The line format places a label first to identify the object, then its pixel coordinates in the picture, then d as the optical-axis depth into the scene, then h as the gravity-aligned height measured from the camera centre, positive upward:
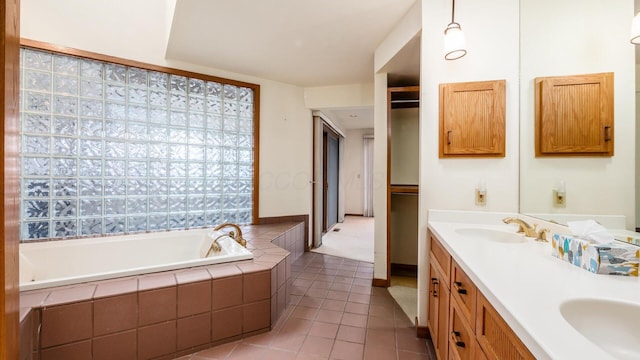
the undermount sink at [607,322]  0.64 -0.36
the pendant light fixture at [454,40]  1.52 +0.82
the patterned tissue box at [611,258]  0.83 -0.25
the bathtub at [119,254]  1.83 -0.62
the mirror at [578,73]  0.97 +0.36
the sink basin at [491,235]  1.42 -0.32
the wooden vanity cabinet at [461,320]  0.69 -0.51
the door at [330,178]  4.66 +0.01
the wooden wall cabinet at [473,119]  1.62 +0.38
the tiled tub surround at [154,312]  1.30 -0.77
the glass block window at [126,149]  2.17 +0.28
